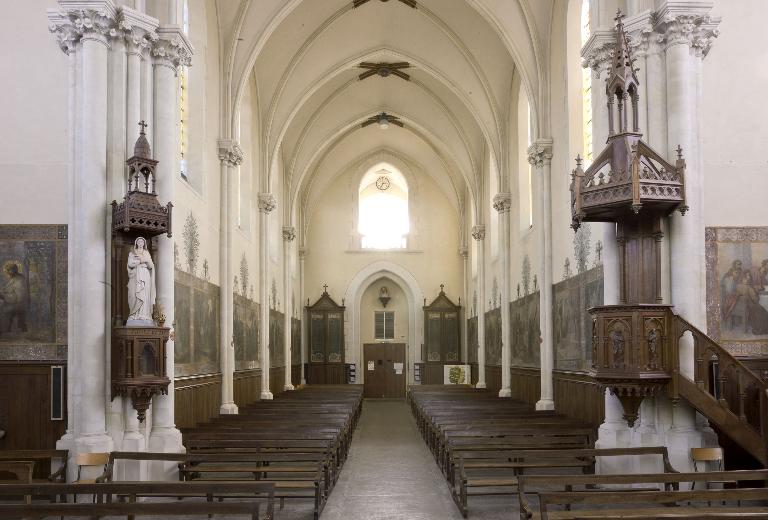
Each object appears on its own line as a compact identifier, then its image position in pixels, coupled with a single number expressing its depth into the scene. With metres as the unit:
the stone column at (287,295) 29.88
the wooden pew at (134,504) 6.67
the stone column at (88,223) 11.13
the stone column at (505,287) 24.27
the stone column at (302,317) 35.59
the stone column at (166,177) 12.16
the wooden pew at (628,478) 7.72
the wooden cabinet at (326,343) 35.97
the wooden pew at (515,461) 10.09
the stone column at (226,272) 18.95
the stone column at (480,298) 29.84
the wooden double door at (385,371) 36.72
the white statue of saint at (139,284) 11.35
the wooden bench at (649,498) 6.83
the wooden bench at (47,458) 10.33
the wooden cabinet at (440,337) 36.00
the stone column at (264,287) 24.48
